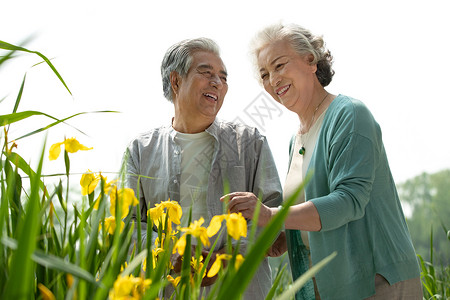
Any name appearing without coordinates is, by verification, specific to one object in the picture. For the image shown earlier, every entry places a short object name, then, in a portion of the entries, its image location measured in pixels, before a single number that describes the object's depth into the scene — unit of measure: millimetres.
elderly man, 2395
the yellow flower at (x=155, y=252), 1131
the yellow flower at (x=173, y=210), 1118
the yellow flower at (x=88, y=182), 1038
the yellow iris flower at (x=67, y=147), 1051
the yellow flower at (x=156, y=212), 1122
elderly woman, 1670
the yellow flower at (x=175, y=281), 1156
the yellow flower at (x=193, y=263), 1147
